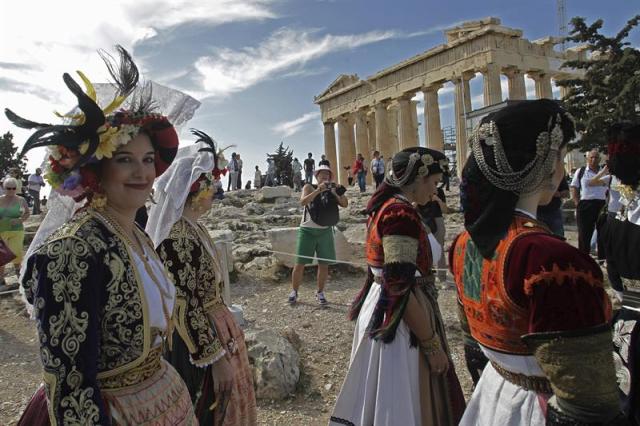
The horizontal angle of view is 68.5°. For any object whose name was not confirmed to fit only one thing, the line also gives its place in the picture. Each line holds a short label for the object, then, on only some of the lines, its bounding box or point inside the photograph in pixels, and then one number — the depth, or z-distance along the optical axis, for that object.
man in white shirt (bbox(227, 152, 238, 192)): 24.83
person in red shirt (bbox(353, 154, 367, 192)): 22.58
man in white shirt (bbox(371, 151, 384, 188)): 17.75
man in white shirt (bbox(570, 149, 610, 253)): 7.39
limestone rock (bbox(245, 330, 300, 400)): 4.23
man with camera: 6.85
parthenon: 25.94
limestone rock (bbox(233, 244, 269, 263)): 10.02
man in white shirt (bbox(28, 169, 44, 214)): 17.59
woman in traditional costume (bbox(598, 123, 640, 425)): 2.26
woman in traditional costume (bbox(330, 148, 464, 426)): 2.62
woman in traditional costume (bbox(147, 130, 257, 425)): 2.62
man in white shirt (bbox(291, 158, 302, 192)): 28.52
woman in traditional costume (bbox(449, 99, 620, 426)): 1.40
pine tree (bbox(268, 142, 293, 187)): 31.03
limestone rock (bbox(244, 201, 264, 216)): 18.06
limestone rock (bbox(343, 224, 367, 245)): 10.89
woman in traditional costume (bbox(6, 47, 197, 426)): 1.47
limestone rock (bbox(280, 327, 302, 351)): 5.07
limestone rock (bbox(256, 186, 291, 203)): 20.72
